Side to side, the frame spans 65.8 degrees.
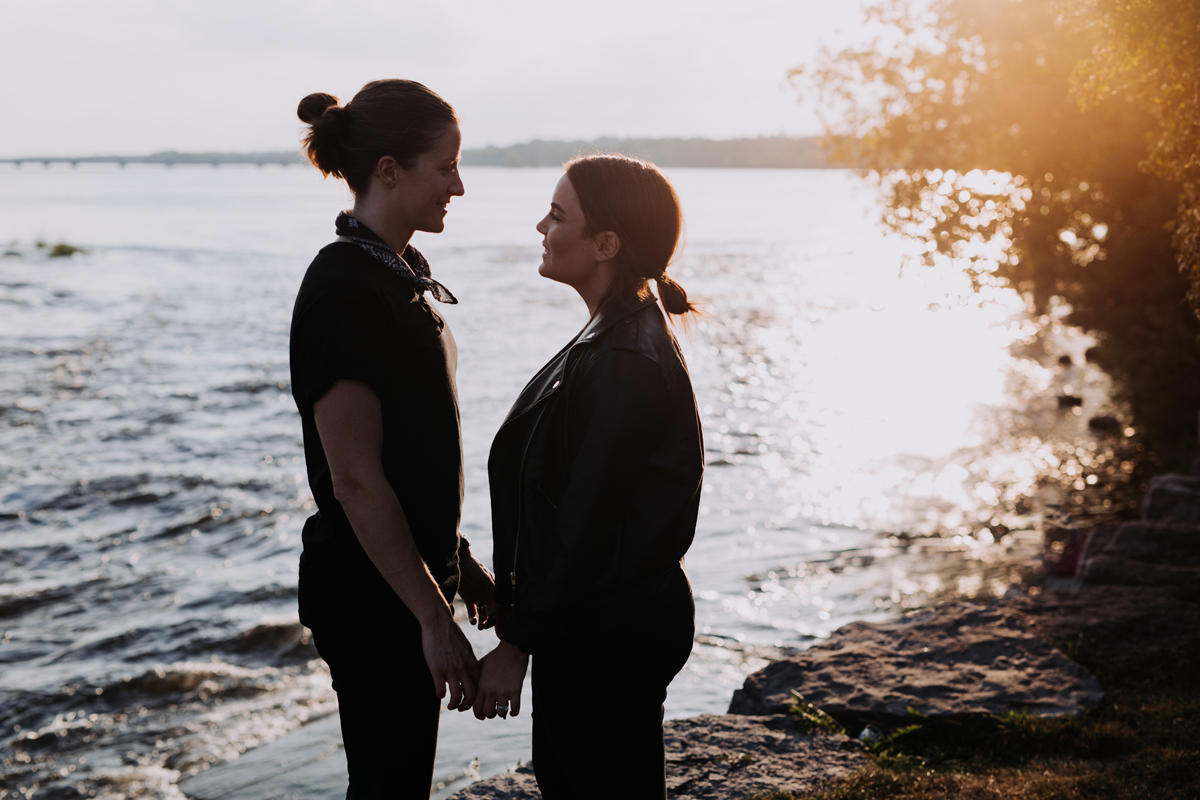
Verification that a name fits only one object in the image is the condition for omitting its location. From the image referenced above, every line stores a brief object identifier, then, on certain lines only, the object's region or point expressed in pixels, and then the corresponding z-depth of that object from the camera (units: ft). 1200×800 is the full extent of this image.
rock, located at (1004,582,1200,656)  18.17
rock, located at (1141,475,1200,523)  28.12
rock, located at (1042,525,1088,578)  26.63
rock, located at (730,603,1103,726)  15.64
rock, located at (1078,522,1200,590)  21.27
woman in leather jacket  7.57
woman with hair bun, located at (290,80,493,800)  7.72
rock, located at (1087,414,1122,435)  46.16
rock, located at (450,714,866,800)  12.89
